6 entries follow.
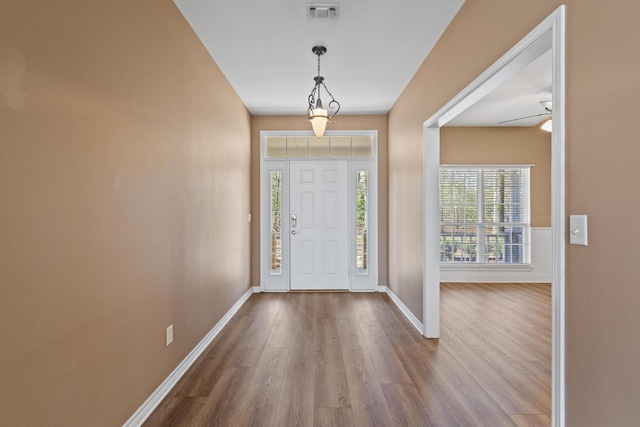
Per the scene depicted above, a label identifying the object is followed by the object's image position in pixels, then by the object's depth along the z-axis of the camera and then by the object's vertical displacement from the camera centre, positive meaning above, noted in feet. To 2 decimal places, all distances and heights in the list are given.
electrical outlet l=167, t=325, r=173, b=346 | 7.48 -2.73
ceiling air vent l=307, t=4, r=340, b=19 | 8.04 +5.03
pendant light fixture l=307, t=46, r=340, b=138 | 9.77 +2.93
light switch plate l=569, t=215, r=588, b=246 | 4.33 -0.20
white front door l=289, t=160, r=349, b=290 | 16.58 -0.48
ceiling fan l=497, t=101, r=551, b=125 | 14.08 +4.74
